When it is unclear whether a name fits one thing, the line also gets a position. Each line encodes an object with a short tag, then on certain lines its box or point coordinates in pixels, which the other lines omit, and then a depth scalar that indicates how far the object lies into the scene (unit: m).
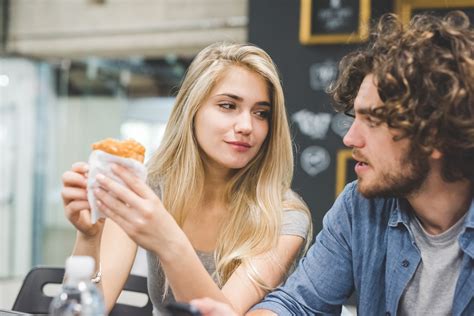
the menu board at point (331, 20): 4.41
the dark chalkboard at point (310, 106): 4.49
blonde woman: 2.11
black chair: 2.13
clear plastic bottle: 1.14
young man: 1.57
